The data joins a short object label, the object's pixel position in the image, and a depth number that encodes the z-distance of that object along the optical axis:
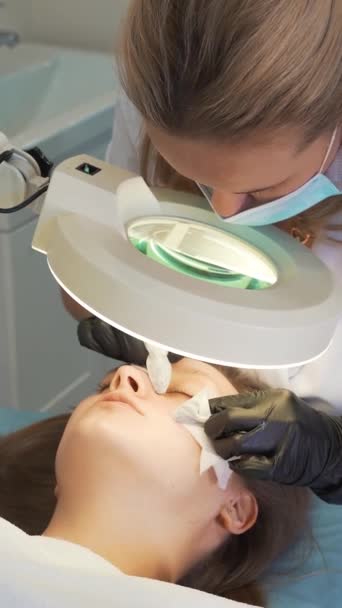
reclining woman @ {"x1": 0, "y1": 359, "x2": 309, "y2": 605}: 1.30
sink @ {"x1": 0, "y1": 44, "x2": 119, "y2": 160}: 2.20
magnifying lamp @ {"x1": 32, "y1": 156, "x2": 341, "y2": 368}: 0.75
